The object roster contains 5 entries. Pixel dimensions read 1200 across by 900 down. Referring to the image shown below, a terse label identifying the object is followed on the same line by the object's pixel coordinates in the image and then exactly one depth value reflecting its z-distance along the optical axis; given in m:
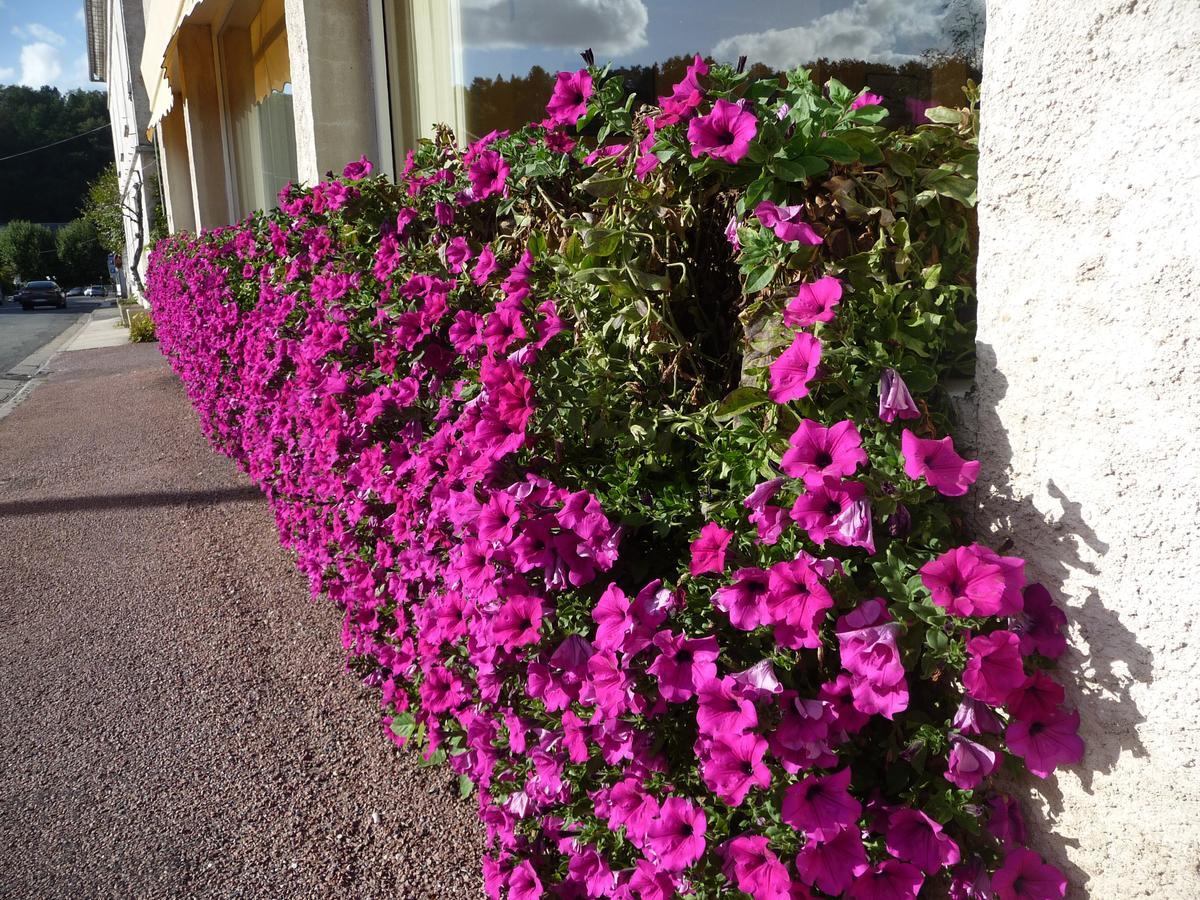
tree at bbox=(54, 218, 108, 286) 68.25
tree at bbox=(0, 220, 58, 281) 65.12
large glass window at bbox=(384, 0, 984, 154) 2.76
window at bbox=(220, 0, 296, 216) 8.06
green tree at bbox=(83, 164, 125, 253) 32.17
